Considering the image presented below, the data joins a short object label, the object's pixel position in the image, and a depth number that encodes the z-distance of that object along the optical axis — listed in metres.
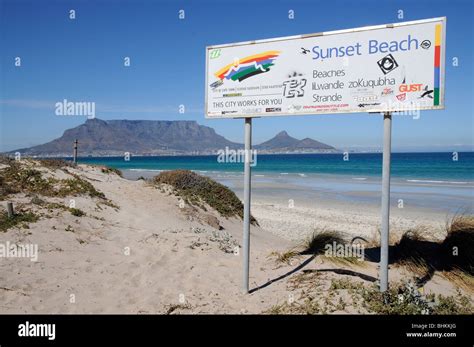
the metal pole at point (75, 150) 22.88
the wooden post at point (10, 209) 8.88
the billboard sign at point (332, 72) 5.30
